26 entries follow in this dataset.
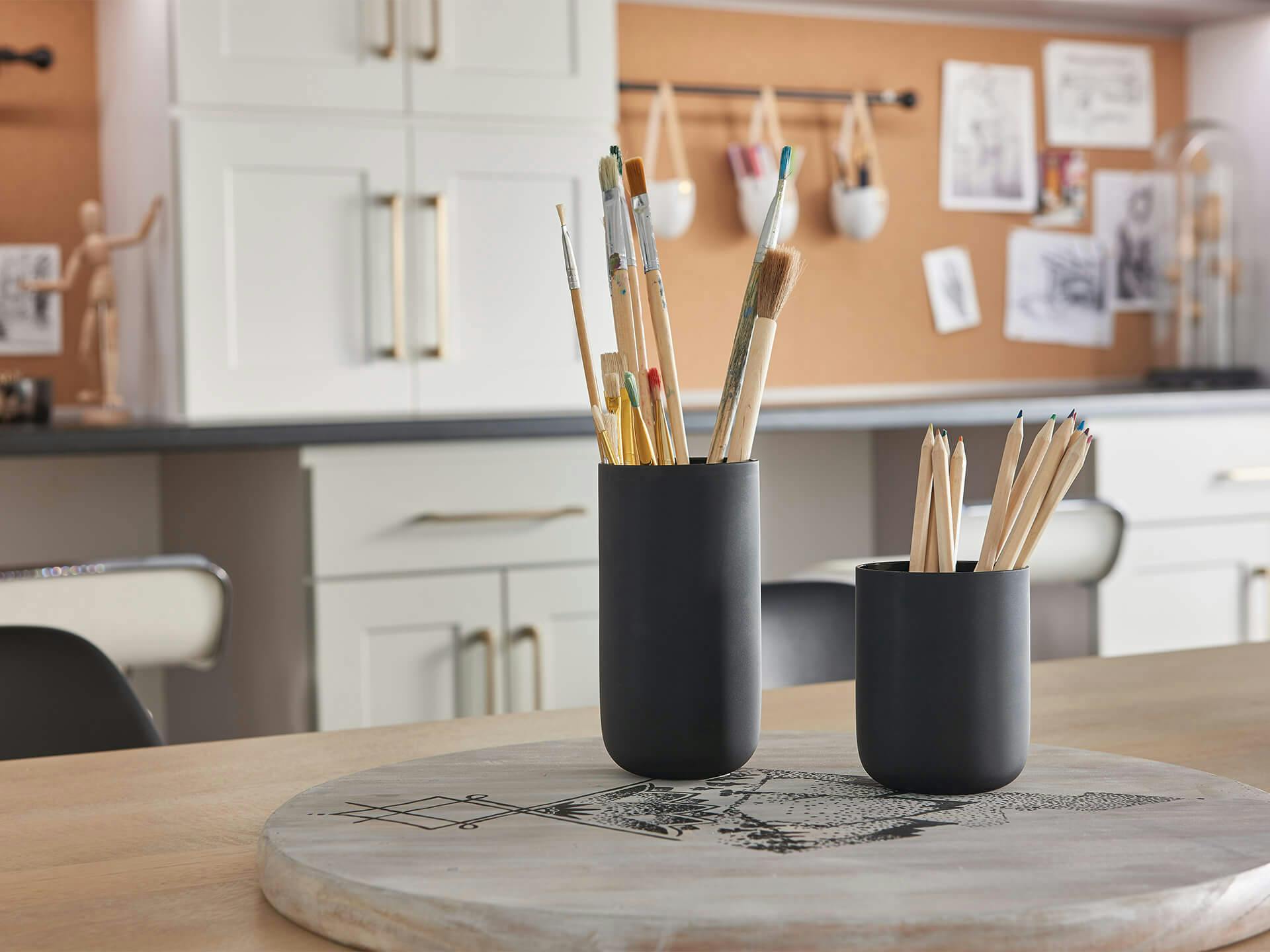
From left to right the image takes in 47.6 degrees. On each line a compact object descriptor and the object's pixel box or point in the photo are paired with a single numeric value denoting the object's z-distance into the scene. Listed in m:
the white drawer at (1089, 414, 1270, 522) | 2.61
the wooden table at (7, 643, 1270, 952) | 0.55
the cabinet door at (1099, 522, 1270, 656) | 2.65
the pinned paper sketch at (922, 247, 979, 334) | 3.20
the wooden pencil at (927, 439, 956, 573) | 0.66
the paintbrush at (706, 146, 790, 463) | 0.70
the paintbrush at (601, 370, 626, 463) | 0.71
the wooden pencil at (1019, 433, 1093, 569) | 0.65
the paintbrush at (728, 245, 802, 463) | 0.67
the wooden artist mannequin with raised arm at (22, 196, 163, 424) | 2.47
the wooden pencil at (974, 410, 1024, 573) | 0.66
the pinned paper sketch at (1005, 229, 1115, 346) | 3.29
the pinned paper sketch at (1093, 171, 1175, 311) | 3.37
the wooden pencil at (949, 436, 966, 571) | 0.66
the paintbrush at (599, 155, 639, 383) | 0.70
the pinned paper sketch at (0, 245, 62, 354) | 2.57
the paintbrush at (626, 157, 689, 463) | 0.70
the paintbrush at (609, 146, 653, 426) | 0.70
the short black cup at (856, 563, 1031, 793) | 0.65
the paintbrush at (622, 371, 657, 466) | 0.69
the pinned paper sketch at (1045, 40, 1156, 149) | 3.31
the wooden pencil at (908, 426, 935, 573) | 0.67
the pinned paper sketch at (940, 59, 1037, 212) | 3.20
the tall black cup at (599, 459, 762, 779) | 0.67
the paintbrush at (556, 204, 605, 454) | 0.71
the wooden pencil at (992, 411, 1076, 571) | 0.66
